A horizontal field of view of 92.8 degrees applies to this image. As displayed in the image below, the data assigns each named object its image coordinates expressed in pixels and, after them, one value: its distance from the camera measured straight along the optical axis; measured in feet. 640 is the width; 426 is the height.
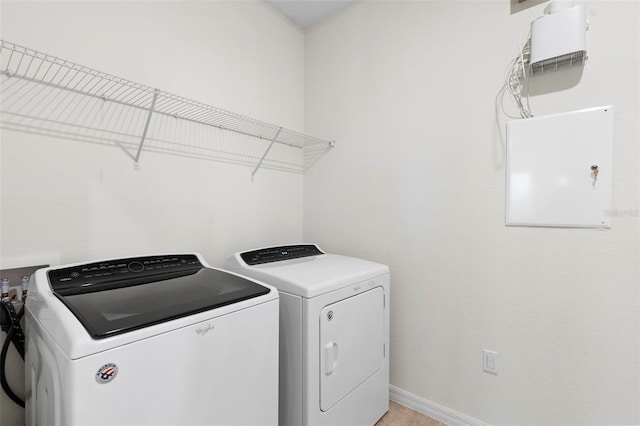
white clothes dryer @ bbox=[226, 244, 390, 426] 4.70
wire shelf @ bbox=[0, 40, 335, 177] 4.17
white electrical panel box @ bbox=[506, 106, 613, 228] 4.58
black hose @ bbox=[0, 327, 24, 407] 3.92
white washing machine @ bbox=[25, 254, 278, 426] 2.76
